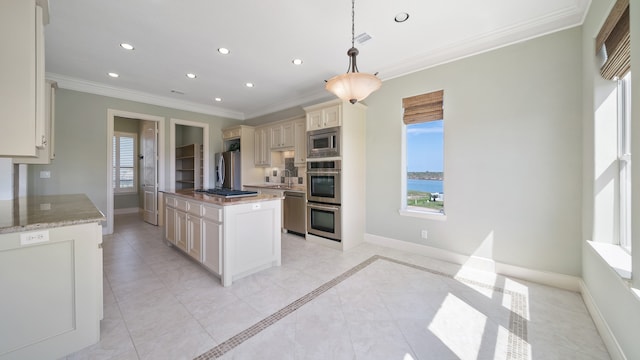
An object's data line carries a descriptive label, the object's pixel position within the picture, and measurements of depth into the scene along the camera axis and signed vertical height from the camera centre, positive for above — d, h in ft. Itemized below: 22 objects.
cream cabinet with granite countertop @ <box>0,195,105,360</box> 4.57 -2.13
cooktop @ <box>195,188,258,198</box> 9.44 -0.58
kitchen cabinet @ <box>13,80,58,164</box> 9.13 +2.39
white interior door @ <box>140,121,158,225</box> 17.30 +0.59
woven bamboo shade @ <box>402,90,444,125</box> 10.67 +3.33
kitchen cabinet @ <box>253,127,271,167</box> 17.92 +2.38
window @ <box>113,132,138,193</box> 22.02 +1.55
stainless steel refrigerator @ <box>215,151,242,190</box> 18.37 +0.72
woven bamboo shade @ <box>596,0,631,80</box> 5.17 +3.27
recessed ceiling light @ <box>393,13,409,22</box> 7.80 +5.36
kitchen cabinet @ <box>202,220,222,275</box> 8.36 -2.41
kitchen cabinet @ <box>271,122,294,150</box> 16.08 +3.03
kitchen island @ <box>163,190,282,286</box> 8.29 -2.01
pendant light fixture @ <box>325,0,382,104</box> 6.98 +2.86
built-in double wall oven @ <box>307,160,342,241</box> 12.28 -1.04
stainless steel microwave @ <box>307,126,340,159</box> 12.19 +1.96
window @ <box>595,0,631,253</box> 5.64 +2.15
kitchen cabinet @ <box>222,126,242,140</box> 18.57 +3.70
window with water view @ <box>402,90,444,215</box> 10.81 +1.20
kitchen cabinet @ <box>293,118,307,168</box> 15.26 +2.39
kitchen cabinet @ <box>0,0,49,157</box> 4.66 +1.99
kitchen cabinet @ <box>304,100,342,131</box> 12.16 +3.40
